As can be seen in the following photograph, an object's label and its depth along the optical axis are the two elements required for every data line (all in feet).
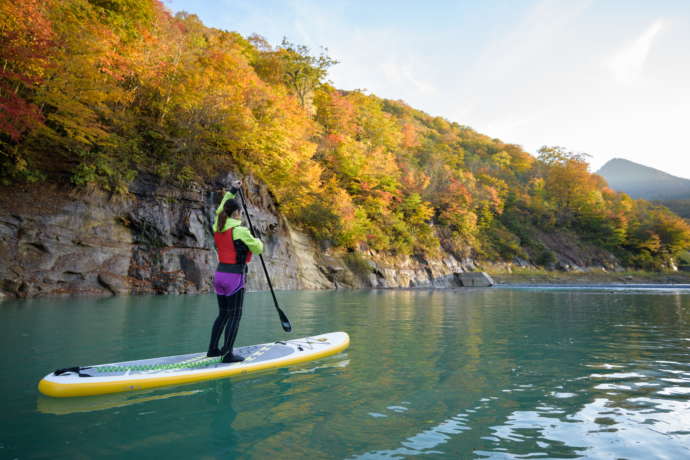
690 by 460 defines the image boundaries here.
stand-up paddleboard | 12.37
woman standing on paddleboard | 15.85
